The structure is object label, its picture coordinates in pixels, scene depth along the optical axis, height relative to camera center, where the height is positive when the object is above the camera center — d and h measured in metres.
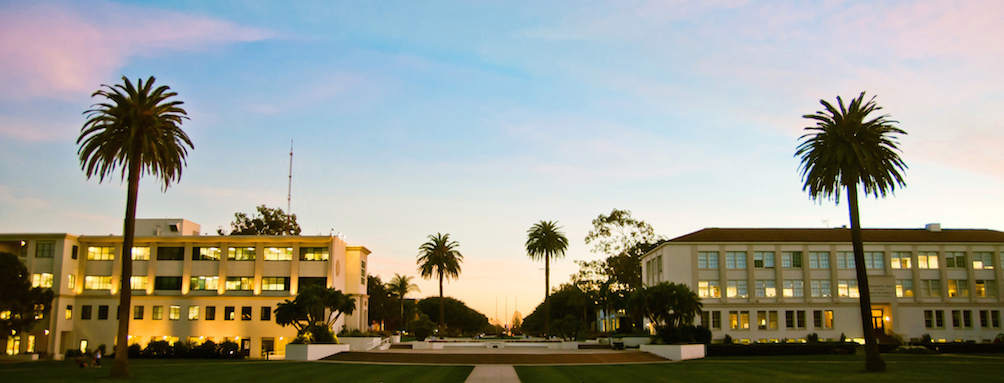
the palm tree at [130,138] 38.59 +9.04
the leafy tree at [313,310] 55.81 -0.97
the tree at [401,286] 132.88 +2.33
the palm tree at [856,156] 41.25 +8.48
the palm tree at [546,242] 87.38 +7.14
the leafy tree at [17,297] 57.91 +0.15
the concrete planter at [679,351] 51.34 -4.04
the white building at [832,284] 74.00 +1.49
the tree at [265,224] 98.56 +10.61
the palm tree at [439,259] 87.50 +4.92
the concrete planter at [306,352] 51.44 -4.03
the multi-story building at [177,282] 68.12 +1.69
